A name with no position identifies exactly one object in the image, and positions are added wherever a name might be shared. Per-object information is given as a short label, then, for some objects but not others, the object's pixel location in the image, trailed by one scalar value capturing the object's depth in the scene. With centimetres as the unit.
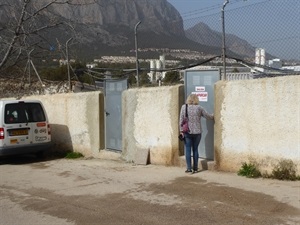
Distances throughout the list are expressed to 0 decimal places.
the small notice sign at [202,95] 974
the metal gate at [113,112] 1198
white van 1233
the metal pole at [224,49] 919
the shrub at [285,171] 798
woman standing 920
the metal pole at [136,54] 1102
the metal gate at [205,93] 962
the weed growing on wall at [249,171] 841
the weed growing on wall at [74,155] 1310
